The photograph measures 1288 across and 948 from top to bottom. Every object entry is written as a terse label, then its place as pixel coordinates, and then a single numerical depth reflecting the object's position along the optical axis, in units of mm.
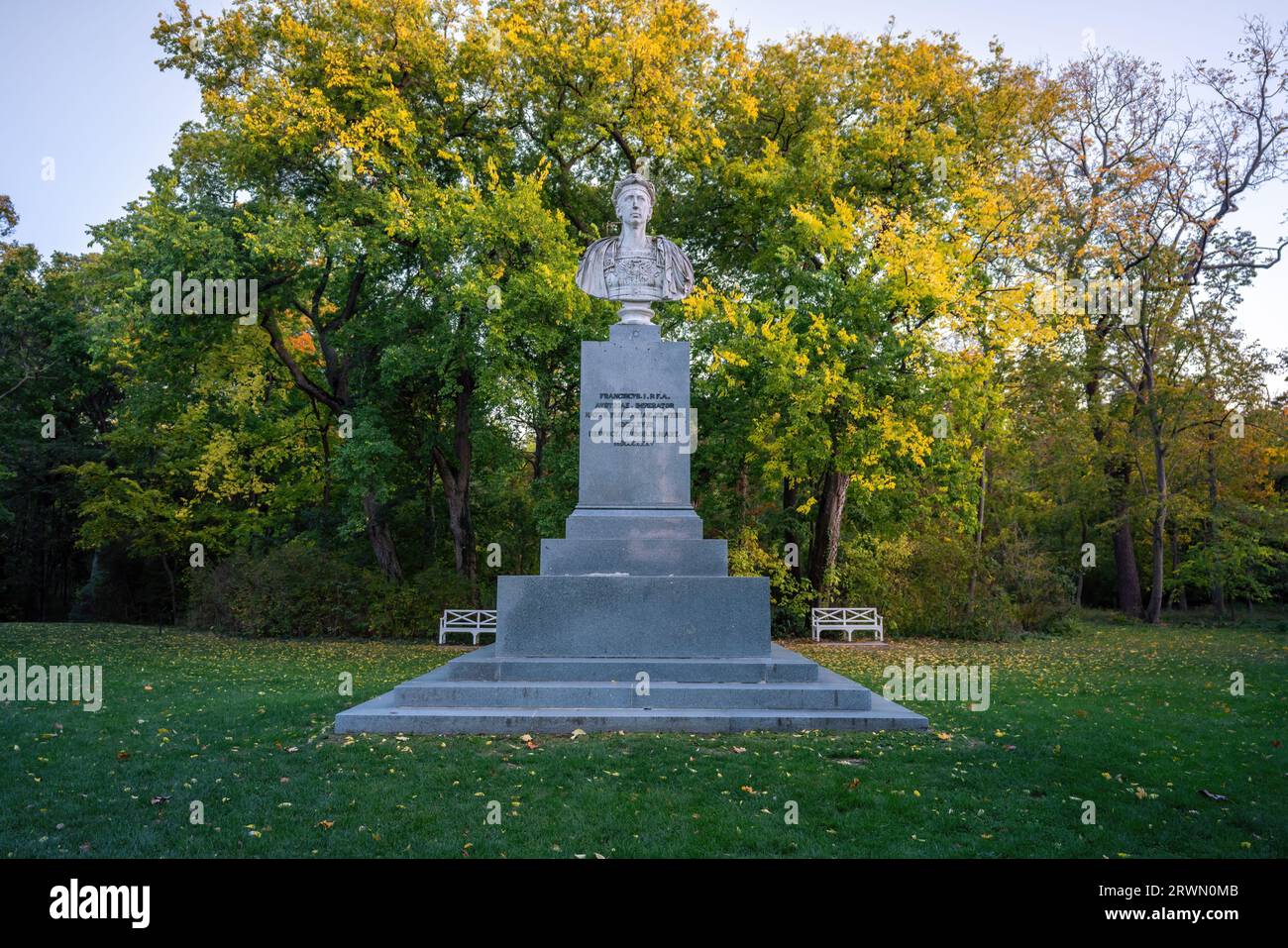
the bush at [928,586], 22000
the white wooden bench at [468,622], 20562
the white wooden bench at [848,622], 20953
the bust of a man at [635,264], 12055
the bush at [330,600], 21797
